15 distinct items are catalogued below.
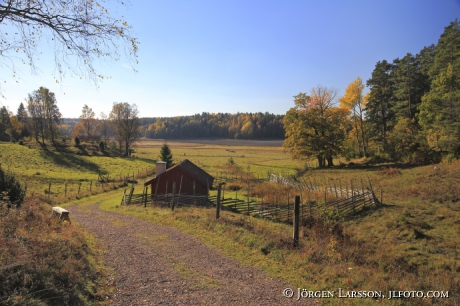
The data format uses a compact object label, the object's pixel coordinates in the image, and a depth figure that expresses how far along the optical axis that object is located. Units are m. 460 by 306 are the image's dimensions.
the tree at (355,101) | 44.34
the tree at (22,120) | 66.82
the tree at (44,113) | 54.66
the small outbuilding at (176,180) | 24.17
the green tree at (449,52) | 30.69
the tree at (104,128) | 72.60
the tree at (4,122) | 70.20
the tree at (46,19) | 4.60
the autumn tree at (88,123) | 69.62
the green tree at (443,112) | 27.50
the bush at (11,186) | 10.66
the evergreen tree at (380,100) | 46.13
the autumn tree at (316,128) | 41.53
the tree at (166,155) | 44.59
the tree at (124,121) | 62.22
